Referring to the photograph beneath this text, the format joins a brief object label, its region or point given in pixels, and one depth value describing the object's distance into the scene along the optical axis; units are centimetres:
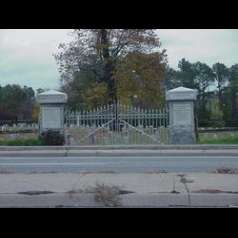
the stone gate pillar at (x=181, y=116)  2189
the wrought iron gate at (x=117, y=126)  2295
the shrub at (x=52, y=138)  2233
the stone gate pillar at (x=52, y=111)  2259
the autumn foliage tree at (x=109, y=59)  3422
